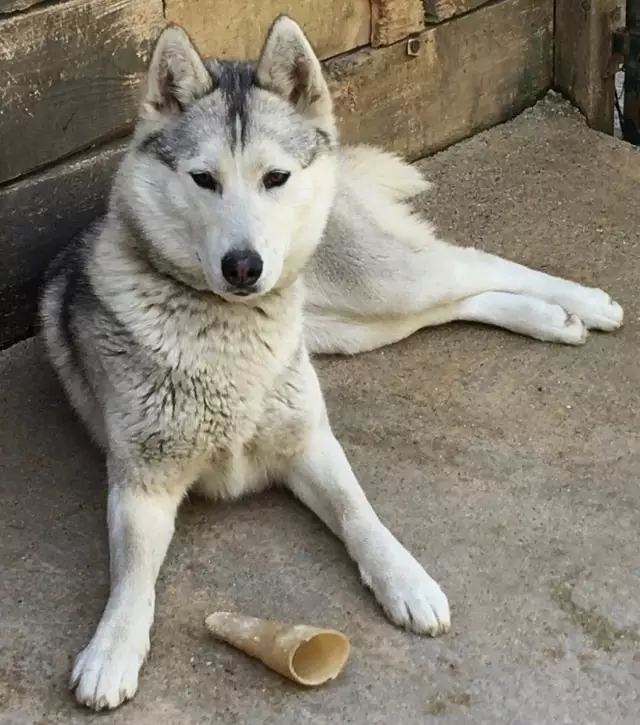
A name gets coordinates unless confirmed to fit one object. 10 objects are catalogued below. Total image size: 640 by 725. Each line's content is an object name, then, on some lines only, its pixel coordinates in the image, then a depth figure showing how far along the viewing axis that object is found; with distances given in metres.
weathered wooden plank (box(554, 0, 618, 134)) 4.23
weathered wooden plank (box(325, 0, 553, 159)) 3.79
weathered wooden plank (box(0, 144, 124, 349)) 3.04
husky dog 2.18
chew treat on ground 2.02
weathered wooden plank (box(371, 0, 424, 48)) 3.73
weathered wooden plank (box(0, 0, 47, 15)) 2.81
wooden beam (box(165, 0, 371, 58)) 3.27
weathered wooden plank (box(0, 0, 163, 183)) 2.88
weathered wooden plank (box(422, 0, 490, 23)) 3.86
